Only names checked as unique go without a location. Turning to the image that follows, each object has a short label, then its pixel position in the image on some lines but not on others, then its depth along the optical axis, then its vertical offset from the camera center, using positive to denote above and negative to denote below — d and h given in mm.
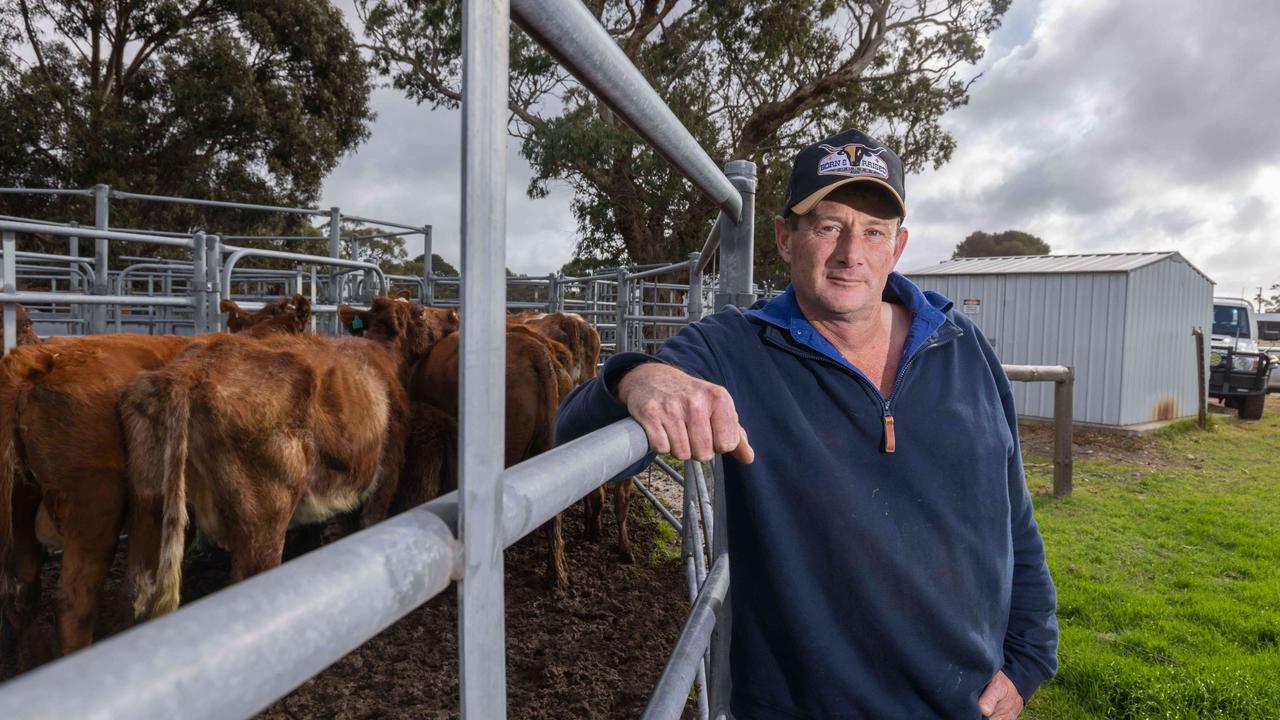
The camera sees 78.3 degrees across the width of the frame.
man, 1623 -397
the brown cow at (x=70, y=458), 3281 -627
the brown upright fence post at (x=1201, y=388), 13664 -943
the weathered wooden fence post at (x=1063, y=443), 7566 -1074
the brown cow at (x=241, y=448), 3254 -608
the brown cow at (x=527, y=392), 5160 -484
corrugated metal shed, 12570 +143
